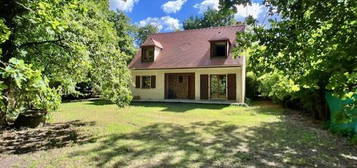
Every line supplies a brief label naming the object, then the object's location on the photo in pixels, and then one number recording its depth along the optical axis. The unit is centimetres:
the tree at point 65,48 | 409
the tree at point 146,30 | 4479
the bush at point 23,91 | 273
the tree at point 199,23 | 4003
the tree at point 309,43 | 309
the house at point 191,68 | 1747
